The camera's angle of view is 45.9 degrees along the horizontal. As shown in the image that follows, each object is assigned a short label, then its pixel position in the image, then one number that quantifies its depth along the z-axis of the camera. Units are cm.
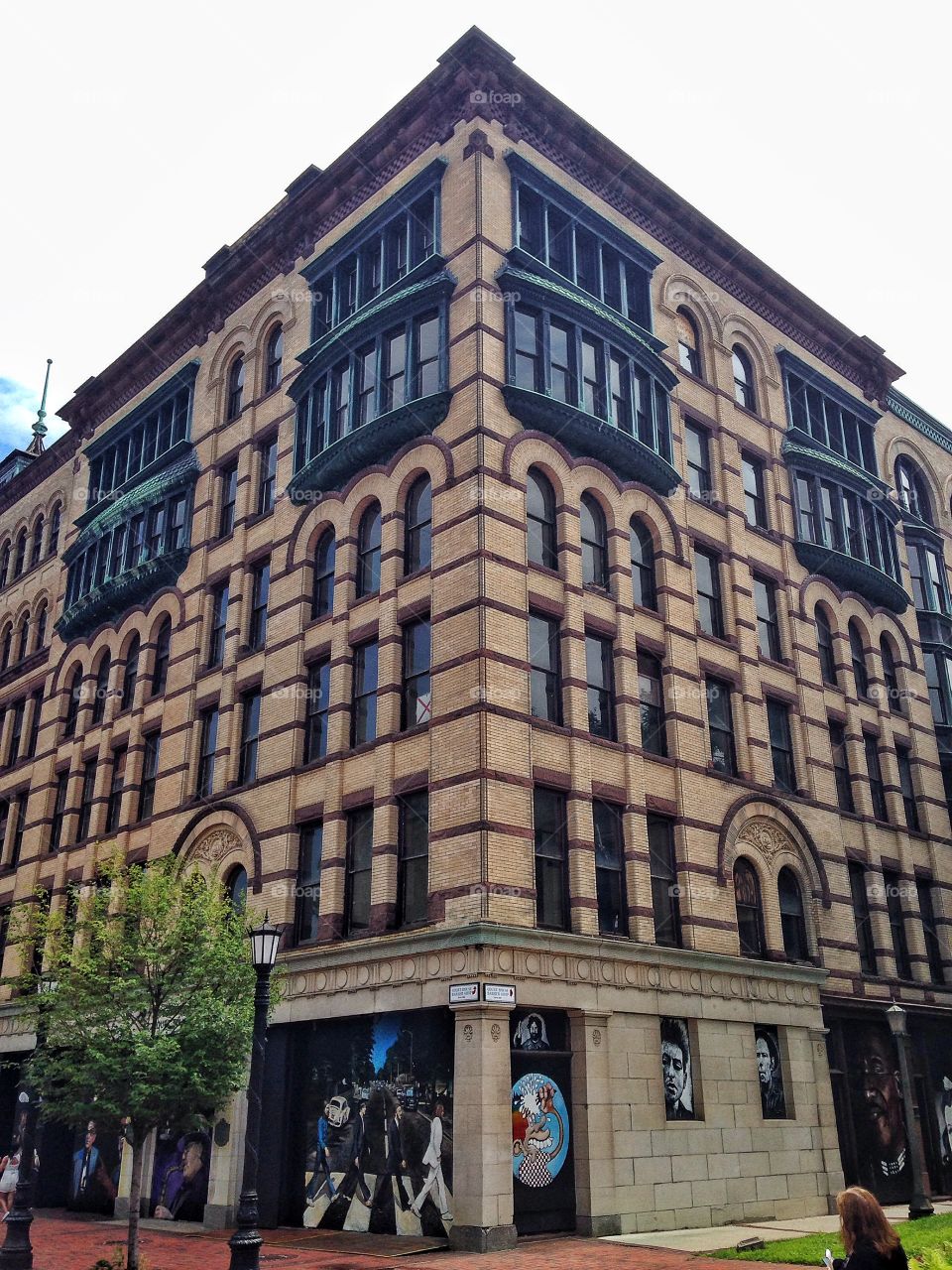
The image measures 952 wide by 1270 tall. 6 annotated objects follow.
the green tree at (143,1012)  1561
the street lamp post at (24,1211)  1636
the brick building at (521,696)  1950
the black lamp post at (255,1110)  1272
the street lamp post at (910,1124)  2045
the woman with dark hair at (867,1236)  728
